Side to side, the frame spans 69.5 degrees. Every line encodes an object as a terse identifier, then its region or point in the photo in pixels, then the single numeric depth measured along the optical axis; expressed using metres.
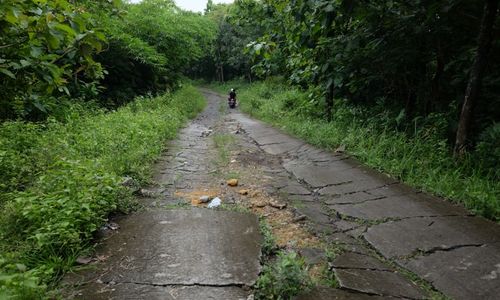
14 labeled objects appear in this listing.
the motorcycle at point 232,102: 20.14
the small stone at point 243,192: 4.94
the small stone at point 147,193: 4.64
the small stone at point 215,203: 4.39
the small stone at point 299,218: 4.07
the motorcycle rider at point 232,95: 20.03
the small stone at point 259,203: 4.51
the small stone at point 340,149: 6.97
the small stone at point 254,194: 4.87
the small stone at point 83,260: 2.92
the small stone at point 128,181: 4.49
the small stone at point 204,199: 4.59
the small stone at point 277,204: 4.47
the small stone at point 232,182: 5.31
